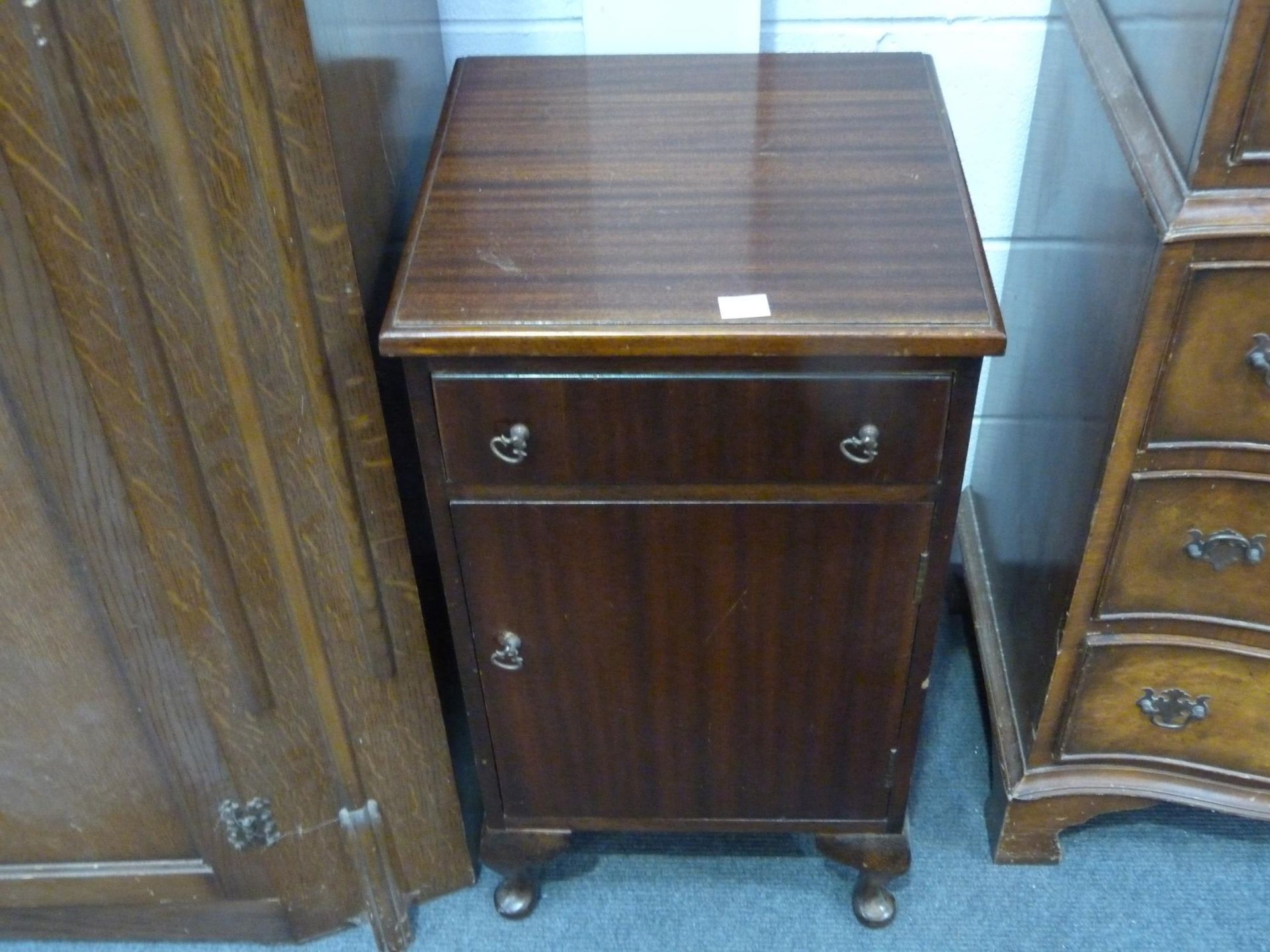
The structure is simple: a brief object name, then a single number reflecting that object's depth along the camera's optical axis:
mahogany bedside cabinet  0.82
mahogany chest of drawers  0.81
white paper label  0.81
